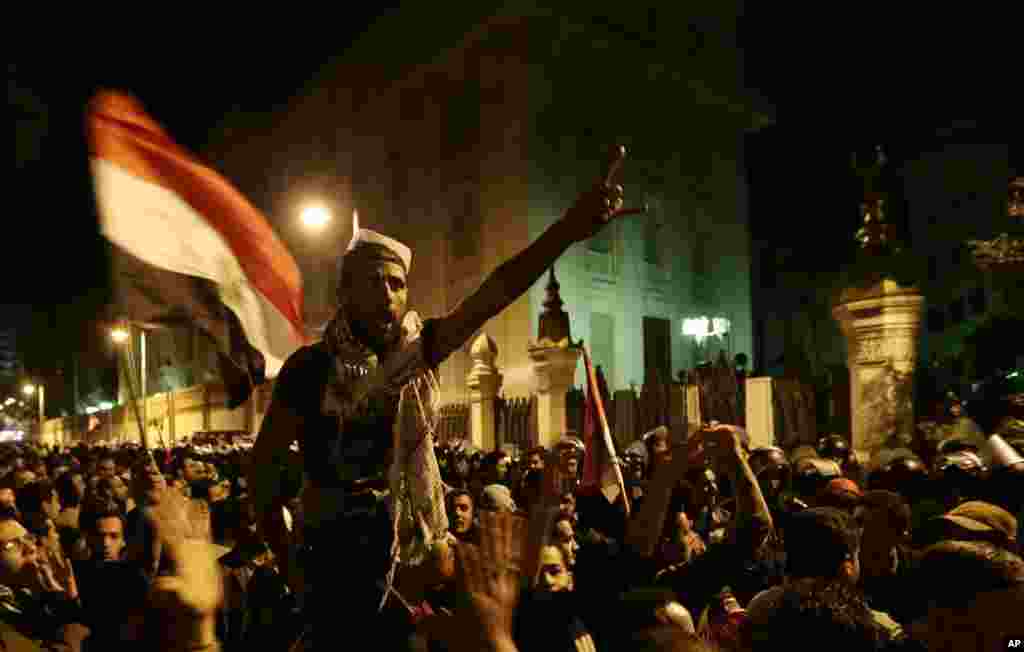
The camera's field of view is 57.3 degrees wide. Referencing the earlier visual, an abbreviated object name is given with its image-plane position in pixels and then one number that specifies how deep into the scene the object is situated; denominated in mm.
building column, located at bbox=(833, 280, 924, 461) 10477
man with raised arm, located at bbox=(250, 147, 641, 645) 2518
